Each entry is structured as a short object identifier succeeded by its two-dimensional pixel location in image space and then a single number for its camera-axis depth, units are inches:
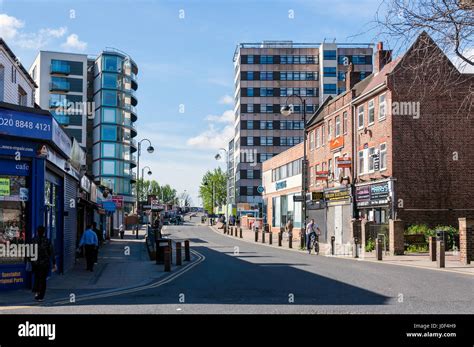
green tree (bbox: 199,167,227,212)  5324.8
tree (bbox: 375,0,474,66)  531.5
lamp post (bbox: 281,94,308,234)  1416.1
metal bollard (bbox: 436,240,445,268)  882.1
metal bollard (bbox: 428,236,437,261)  1014.4
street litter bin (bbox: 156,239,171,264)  992.9
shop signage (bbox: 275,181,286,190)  2458.9
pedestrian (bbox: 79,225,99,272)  861.8
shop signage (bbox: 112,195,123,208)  2122.3
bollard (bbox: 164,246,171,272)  853.8
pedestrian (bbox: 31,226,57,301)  551.2
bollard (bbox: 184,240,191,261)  1065.3
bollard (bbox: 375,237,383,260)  1056.8
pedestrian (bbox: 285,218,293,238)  1630.7
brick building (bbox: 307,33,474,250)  1407.5
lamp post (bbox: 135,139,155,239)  2208.2
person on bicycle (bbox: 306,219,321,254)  1294.3
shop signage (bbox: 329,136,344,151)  1741.0
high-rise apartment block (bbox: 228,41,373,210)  4037.9
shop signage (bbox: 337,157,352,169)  1641.2
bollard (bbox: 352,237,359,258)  1129.1
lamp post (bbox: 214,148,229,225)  2554.1
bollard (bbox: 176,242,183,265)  960.9
